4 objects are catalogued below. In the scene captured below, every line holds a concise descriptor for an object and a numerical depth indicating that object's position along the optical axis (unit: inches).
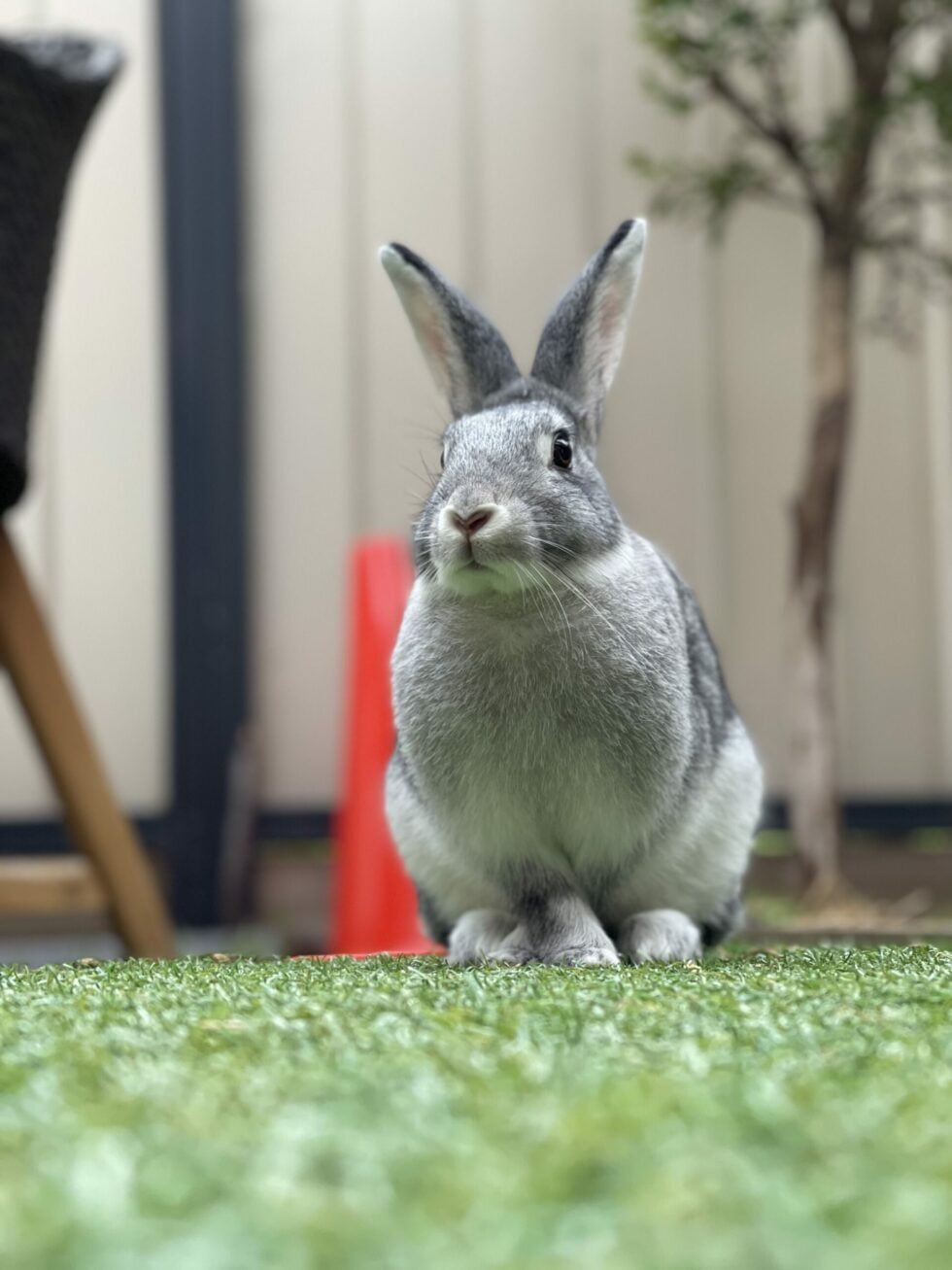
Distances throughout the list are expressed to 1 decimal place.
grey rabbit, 57.6
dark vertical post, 143.6
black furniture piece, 86.6
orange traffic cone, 118.9
